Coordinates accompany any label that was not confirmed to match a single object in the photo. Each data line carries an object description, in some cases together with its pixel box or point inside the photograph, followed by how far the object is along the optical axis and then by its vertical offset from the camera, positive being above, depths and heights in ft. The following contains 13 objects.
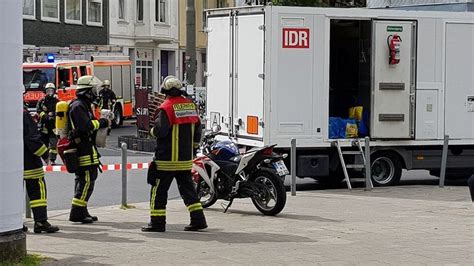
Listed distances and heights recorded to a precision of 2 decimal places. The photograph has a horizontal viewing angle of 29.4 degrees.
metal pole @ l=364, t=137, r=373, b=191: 49.39 -5.47
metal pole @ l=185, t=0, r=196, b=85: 87.81 +2.05
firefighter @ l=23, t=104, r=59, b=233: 33.01 -4.36
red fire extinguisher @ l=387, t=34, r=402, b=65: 50.80 +1.17
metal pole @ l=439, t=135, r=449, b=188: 51.34 -5.34
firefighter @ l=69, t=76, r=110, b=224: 35.83 -2.94
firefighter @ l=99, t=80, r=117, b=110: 97.82 -3.60
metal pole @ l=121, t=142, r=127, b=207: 42.19 -5.08
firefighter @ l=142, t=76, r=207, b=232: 34.09 -3.22
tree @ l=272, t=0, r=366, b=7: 104.49 +7.93
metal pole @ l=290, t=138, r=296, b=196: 47.29 -5.12
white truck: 49.11 -0.85
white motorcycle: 38.99 -4.77
